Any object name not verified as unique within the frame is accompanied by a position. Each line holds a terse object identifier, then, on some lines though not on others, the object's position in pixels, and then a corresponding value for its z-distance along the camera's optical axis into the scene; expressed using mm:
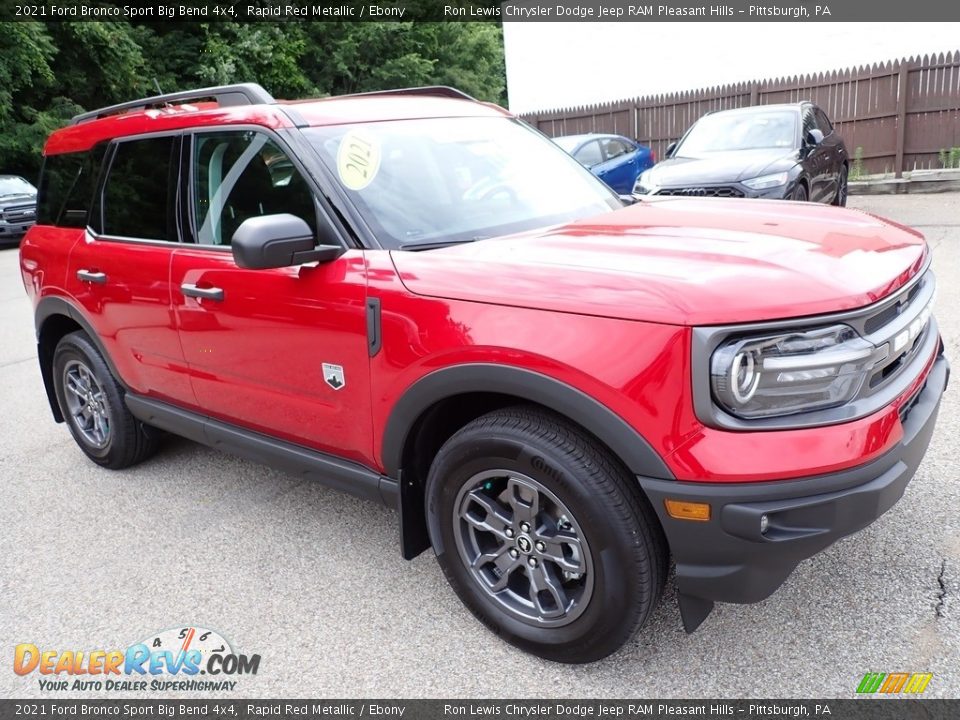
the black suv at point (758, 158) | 8211
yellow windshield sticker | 2893
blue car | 12555
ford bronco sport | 2039
